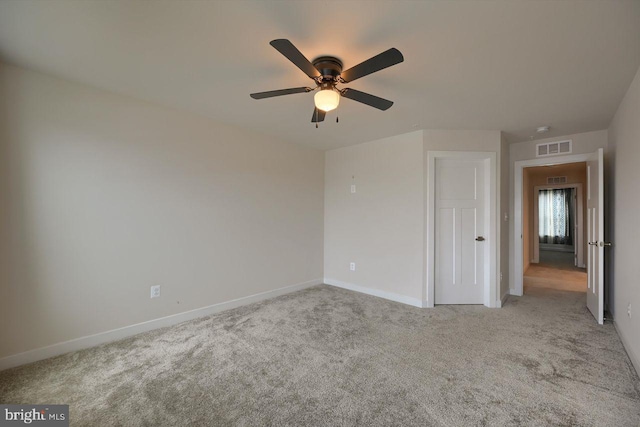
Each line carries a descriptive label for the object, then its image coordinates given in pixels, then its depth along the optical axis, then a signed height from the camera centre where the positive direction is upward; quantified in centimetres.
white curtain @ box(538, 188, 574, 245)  873 +1
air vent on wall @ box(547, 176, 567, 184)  659 +93
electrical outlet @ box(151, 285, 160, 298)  279 -81
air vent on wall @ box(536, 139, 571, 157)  371 +98
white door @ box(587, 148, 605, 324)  295 -21
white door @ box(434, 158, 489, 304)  360 -19
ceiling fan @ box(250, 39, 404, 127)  153 +90
